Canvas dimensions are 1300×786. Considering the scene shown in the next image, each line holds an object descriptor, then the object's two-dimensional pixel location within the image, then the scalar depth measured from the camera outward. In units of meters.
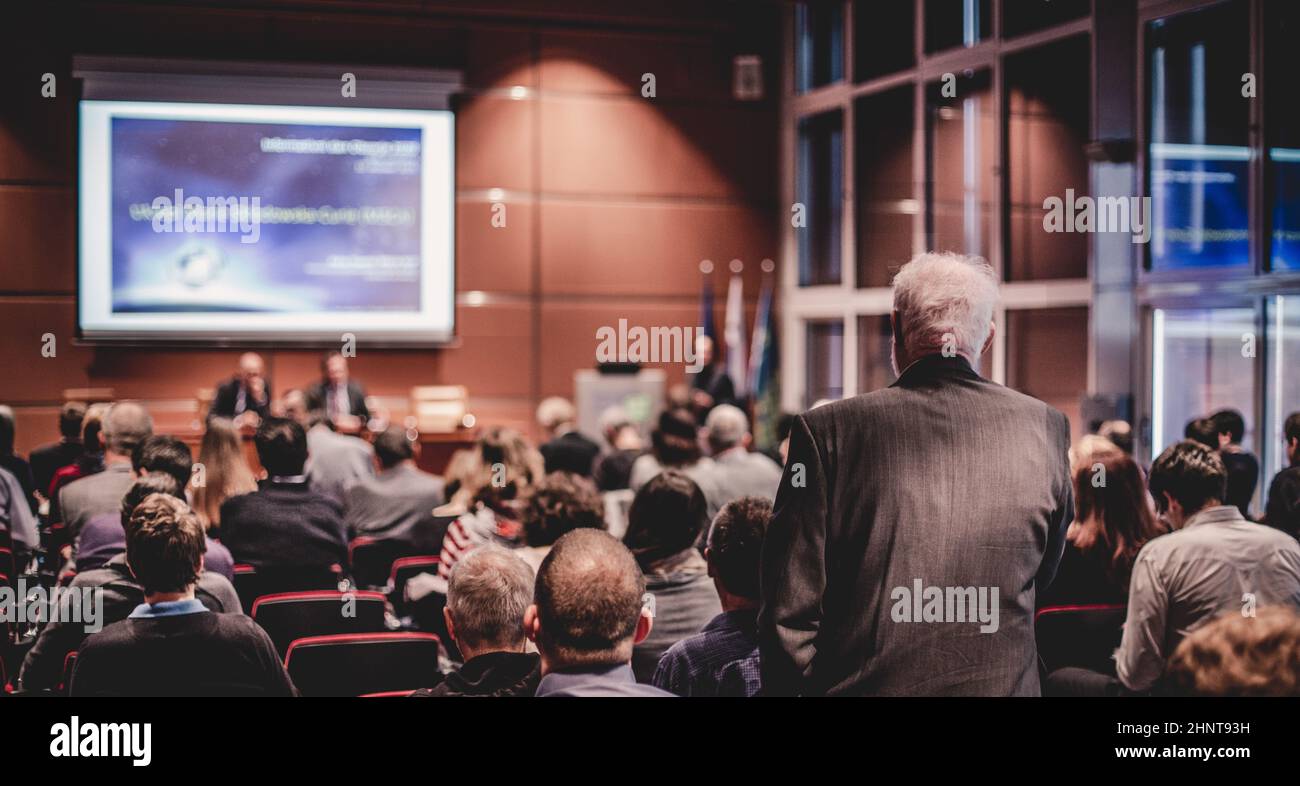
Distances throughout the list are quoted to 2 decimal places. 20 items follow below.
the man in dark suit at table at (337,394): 8.80
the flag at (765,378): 9.93
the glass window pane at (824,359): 10.61
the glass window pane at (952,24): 8.91
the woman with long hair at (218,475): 4.63
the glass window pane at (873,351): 10.00
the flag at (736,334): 10.27
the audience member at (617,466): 6.14
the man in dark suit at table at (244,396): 8.62
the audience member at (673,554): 3.08
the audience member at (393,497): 5.09
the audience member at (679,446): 5.18
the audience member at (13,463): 5.20
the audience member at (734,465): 5.10
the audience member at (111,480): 4.37
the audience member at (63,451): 5.88
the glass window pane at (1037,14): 7.67
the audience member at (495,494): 4.09
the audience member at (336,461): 6.10
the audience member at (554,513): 3.53
